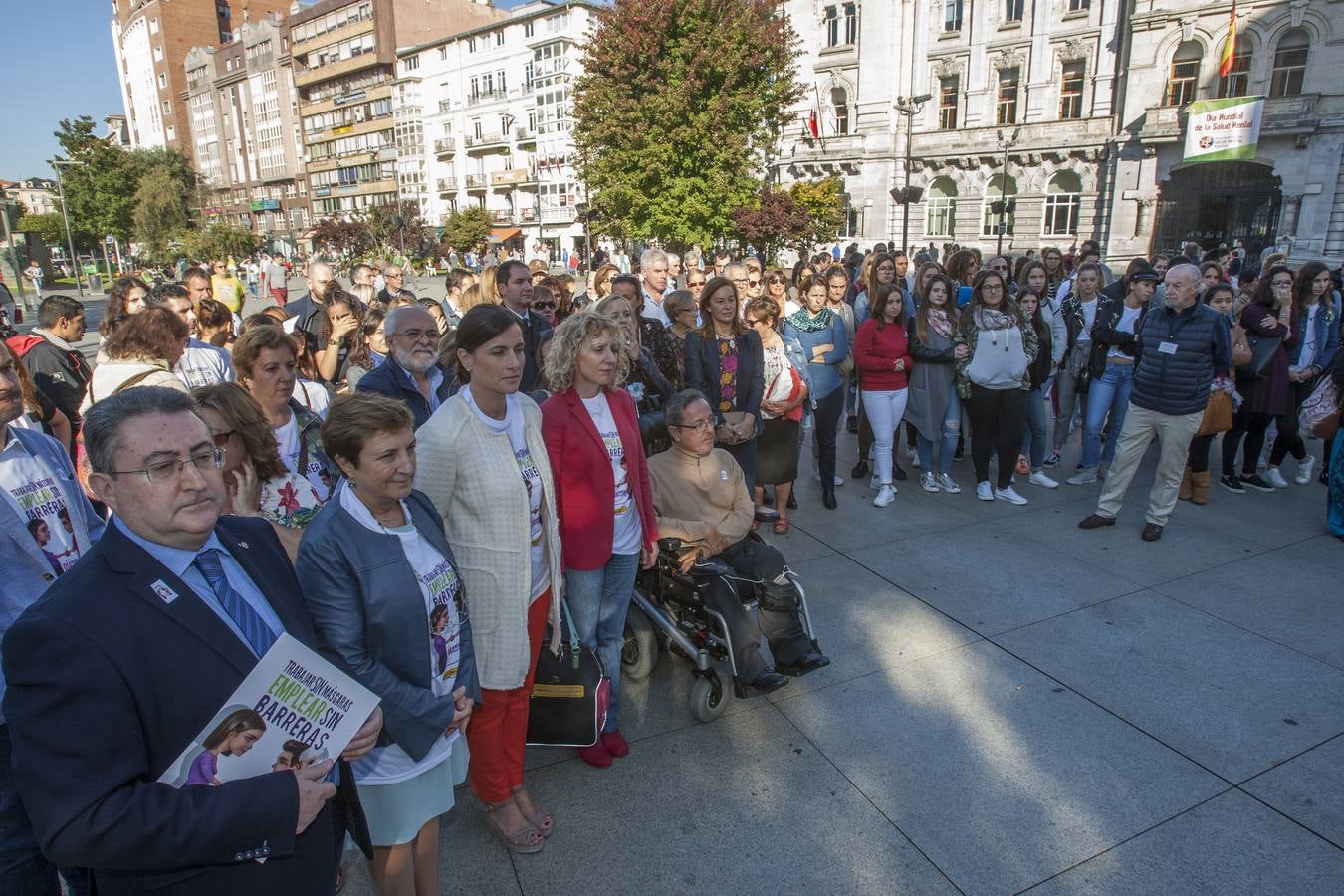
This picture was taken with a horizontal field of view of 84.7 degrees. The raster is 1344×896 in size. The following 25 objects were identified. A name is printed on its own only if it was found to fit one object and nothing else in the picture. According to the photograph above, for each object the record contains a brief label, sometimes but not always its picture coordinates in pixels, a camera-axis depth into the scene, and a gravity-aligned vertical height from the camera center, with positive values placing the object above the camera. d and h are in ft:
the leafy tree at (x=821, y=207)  100.07 +6.55
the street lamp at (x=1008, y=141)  109.10 +15.95
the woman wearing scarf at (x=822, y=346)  21.30 -2.55
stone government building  88.89 +18.43
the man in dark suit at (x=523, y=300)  16.69 -0.83
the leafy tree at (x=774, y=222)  91.30 +4.28
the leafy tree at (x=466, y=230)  156.35 +6.82
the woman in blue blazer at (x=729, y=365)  17.72 -2.55
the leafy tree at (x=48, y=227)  185.68 +11.15
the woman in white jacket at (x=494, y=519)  8.86 -3.04
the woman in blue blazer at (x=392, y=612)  6.83 -3.23
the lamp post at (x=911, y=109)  85.35 +16.91
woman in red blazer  10.60 -3.12
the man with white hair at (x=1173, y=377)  18.26 -3.15
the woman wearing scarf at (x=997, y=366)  20.95 -3.17
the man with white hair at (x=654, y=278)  20.56 -0.50
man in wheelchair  12.04 -4.74
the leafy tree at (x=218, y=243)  151.94 +5.41
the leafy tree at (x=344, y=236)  153.48 +6.19
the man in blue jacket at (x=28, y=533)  7.06 -2.72
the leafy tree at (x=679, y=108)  71.26 +14.70
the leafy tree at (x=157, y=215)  151.88 +11.03
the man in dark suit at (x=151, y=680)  4.30 -2.50
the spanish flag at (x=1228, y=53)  84.38 +21.81
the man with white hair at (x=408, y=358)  12.03 -1.51
